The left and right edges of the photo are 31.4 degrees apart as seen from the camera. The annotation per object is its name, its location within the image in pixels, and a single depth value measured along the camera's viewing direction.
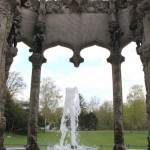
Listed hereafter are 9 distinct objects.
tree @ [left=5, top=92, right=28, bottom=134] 25.91
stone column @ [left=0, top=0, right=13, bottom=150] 5.89
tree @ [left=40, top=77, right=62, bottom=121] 37.43
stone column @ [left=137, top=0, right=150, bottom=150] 6.50
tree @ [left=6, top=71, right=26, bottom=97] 32.41
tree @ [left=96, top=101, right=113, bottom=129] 50.36
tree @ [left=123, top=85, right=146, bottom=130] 41.06
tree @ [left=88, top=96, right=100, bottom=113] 54.84
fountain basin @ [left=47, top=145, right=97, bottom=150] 9.54
